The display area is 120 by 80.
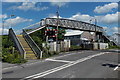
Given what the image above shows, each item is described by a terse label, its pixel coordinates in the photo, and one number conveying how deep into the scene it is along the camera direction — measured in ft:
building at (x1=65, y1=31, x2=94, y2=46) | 213.38
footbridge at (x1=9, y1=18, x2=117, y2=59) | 66.28
